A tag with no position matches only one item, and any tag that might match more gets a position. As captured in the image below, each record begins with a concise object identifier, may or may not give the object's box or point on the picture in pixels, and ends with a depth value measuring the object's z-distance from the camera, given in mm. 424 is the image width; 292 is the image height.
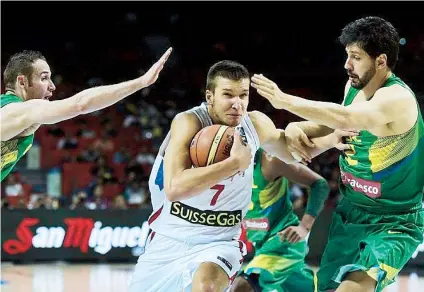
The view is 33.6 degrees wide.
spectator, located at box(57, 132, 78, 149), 14418
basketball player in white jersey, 4090
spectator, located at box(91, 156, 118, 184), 13562
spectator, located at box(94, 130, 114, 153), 14563
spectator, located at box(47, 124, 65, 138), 14805
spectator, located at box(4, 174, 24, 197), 12875
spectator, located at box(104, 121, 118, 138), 15320
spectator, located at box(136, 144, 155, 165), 14594
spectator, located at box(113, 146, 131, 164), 14570
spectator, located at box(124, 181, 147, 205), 13109
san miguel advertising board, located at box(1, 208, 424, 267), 11172
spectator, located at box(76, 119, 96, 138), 15039
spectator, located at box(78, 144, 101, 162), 14125
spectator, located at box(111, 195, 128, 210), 12438
